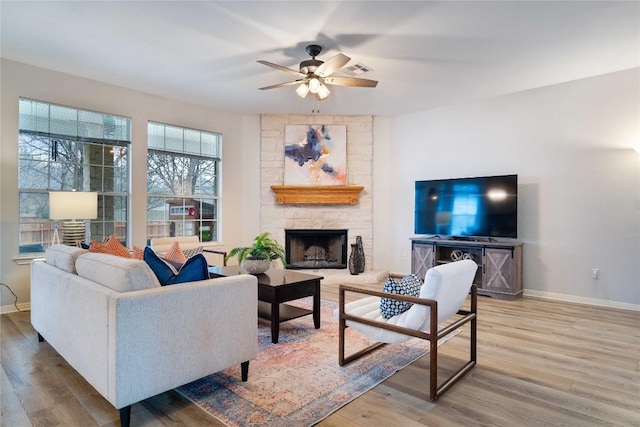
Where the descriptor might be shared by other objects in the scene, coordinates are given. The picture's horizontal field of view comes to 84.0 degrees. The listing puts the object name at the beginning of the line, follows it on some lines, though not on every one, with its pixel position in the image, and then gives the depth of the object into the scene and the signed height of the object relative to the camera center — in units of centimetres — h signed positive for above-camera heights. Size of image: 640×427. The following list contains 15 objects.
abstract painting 631 +97
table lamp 367 +0
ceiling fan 360 +138
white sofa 180 -66
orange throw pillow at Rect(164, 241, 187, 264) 356 -45
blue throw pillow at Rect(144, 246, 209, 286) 217 -37
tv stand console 470 -69
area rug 202 -115
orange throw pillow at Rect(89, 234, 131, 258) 272 -30
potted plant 363 -46
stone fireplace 634 +23
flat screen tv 488 +6
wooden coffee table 311 -75
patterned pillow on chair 240 -55
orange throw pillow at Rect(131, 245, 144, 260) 299 -37
